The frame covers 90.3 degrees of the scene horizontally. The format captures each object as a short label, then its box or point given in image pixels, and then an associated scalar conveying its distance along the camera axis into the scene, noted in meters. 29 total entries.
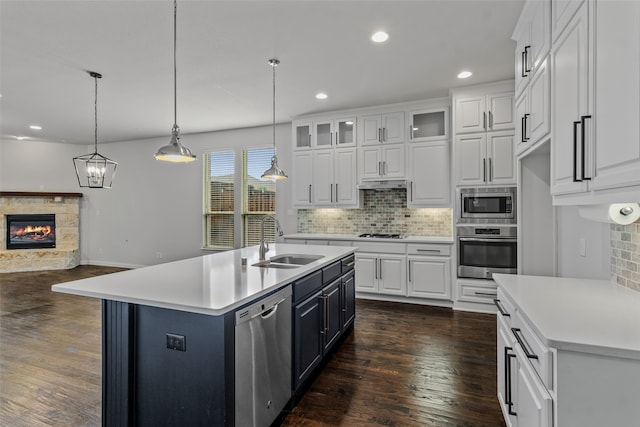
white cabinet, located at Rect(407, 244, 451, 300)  4.27
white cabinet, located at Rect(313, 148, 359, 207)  5.01
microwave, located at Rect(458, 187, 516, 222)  3.97
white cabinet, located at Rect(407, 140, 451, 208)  4.46
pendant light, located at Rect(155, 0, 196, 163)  2.17
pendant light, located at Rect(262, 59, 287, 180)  3.41
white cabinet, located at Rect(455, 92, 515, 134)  3.97
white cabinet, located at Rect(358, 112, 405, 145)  4.75
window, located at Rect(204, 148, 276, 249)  6.12
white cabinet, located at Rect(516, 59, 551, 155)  1.90
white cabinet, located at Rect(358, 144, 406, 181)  4.72
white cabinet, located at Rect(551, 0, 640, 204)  1.10
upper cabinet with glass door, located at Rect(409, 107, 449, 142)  4.53
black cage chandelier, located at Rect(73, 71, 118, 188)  3.42
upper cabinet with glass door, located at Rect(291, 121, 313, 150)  5.32
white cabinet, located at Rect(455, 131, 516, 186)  3.96
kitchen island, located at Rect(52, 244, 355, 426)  1.53
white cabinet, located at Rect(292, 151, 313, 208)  5.29
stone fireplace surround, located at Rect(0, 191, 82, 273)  6.88
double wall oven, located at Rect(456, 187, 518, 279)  3.96
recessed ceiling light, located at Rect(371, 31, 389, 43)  2.90
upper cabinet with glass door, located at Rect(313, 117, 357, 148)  5.05
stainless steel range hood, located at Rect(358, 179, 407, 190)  4.70
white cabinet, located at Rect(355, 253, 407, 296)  4.46
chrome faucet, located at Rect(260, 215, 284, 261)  2.70
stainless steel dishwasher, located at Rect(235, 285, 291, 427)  1.62
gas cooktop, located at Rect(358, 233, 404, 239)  4.69
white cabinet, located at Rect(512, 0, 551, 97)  1.97
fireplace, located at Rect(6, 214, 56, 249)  7.03
